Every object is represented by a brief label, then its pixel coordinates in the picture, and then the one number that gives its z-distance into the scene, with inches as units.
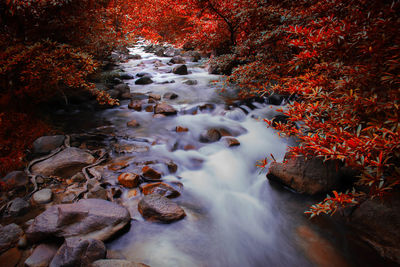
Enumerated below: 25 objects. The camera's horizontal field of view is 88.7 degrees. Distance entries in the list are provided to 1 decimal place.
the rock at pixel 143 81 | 423.2
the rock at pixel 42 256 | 87.1
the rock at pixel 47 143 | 174.6
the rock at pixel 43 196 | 126.4
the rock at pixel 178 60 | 566.9
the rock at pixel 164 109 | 277.7
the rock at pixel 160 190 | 139.7
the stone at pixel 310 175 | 131.0
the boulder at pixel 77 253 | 81.9
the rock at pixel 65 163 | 153.9
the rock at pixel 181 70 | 472.4
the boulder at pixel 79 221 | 95.3
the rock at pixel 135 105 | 296.2
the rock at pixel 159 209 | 119.0
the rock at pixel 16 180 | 134.9
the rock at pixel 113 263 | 80.8
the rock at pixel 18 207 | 116.0
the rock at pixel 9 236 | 94.4
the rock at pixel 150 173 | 154.2
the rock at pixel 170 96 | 343.7
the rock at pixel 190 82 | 407.8
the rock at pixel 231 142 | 209.0
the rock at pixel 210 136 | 216.7
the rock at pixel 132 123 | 249.1
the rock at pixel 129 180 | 145.1
